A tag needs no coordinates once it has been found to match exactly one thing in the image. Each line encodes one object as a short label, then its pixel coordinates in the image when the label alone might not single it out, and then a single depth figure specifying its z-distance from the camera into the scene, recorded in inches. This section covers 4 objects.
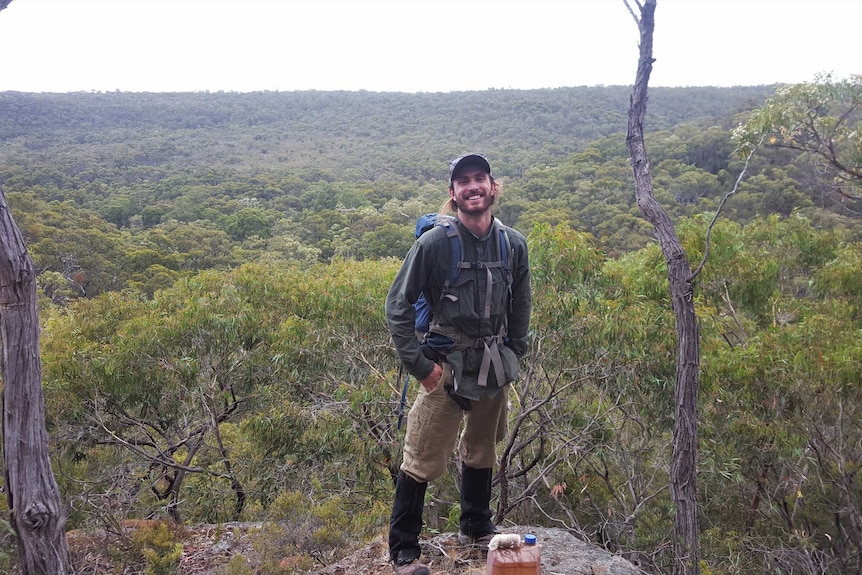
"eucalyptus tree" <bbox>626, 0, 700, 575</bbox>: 157.1
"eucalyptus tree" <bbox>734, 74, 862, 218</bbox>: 302.7
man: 96.4
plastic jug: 90.4
